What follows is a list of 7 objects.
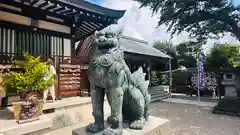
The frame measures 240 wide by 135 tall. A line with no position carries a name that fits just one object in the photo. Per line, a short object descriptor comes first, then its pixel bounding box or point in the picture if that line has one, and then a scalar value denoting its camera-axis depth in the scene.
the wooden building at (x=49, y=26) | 4.32
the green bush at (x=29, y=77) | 2.95
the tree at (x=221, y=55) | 12.63
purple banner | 8.52
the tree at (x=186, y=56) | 16.53
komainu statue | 1.64
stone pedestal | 1.86
